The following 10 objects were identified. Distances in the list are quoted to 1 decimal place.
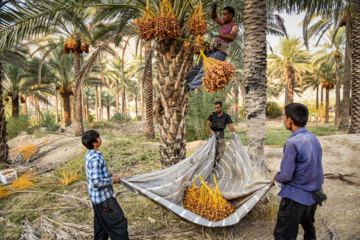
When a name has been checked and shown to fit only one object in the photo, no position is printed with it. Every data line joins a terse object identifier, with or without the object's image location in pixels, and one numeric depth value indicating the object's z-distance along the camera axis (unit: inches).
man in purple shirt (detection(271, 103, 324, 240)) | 82.4
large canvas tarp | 112.0
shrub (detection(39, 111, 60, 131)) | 630.5
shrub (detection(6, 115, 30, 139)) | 526.0
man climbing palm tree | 133.2
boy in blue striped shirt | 92.9
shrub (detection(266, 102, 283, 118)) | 1268.5
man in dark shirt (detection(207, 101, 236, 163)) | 211.3
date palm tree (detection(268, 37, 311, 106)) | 917.8
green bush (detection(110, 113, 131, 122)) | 866.2
